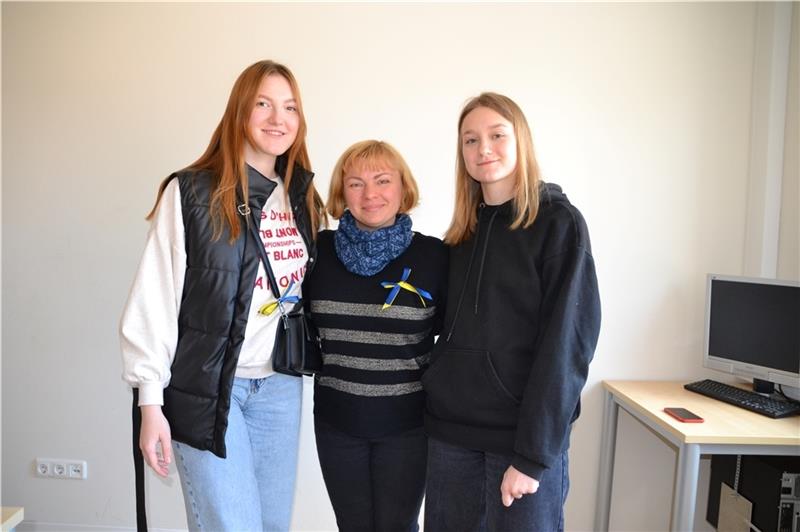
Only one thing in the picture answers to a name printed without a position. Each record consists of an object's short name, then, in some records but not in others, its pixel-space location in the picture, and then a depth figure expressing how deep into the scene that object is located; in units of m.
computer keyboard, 1.84
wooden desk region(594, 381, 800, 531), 1.66
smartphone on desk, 1.77
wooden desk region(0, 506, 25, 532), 1.48
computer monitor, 1.92
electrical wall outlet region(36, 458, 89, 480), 2.39
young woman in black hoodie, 1.13
